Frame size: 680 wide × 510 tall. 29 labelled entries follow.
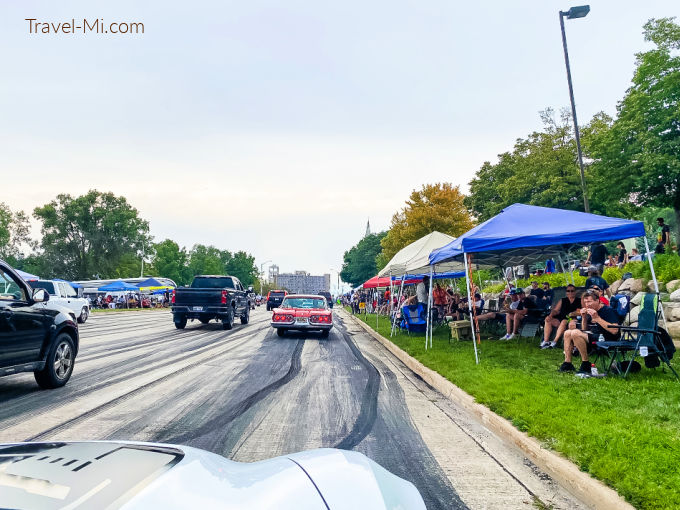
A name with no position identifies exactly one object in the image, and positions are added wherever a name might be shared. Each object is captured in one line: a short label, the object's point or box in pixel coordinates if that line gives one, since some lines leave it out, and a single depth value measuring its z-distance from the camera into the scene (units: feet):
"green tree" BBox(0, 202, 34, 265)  231.77
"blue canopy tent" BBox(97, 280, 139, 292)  137.37
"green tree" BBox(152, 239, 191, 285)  342.03
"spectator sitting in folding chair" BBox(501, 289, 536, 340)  39.63
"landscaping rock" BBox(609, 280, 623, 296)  47.10
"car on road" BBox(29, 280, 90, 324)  73.73
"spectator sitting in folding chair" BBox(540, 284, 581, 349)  31.68
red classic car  51.29
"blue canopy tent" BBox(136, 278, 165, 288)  164.81
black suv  19.08
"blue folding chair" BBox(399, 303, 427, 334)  50.67
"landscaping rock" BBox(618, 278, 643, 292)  42.55
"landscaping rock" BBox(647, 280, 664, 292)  39.88
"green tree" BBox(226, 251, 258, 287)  477.36
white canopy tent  47.15
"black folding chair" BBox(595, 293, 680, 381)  21.99
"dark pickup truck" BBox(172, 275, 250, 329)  58.70
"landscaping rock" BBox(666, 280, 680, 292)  36.88
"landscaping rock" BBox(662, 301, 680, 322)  32.45
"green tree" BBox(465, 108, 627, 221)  96.73
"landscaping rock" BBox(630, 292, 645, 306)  38.73
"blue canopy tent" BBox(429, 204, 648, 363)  29.55
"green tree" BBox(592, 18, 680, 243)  64.64
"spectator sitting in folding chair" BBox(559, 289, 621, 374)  23.85
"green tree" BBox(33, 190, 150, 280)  239.30
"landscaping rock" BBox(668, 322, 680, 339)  31.14
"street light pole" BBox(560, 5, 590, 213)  52.43
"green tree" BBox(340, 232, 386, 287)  313.53
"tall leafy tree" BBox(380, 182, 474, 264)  121.90
